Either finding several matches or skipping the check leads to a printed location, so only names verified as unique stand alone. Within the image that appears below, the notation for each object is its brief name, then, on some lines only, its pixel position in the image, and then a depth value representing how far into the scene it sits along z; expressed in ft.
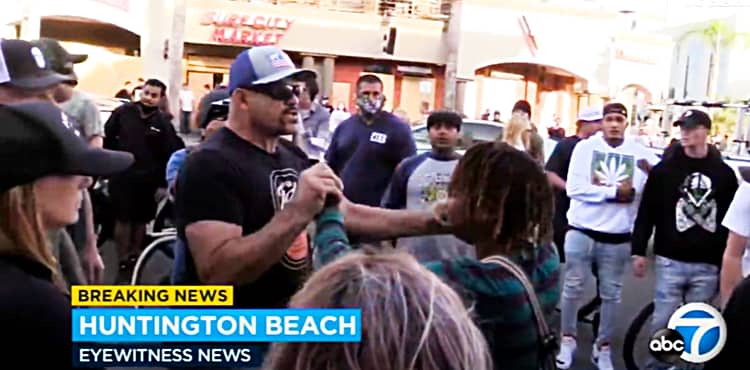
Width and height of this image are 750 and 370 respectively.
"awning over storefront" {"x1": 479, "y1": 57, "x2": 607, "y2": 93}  113.29
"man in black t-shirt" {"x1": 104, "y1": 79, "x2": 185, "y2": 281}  25.77
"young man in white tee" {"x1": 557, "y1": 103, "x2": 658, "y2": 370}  21.57
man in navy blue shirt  24.73
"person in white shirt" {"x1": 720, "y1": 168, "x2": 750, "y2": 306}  15.74
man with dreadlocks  8.38
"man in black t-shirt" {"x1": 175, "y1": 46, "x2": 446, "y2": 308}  9.78
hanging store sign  100.17
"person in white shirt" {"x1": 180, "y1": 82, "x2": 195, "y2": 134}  75.28
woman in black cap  6.22
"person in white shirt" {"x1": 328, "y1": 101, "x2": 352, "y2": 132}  47.30
